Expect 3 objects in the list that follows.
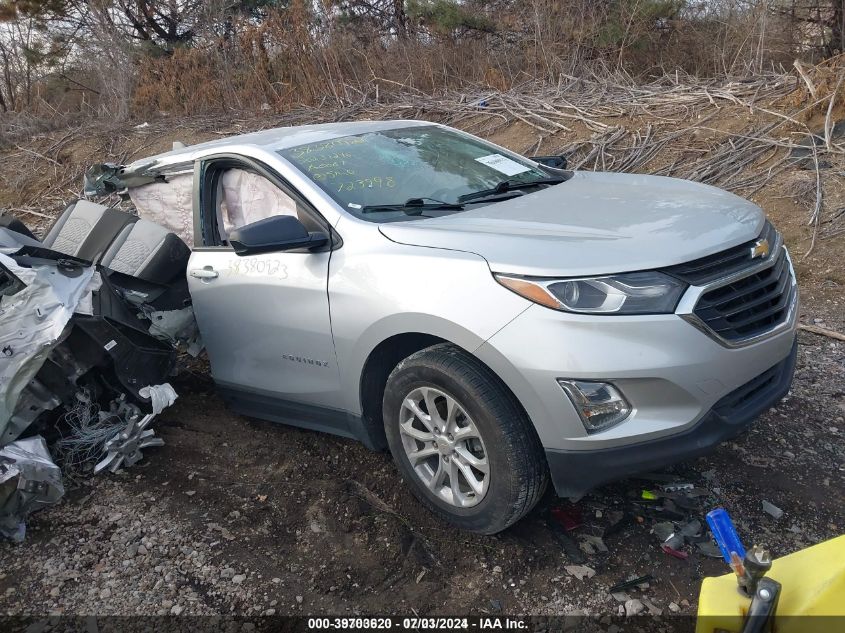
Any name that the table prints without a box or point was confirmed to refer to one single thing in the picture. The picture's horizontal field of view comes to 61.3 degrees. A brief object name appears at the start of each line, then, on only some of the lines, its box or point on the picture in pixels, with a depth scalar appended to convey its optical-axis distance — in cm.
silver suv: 261
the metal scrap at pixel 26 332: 362
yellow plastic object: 150
